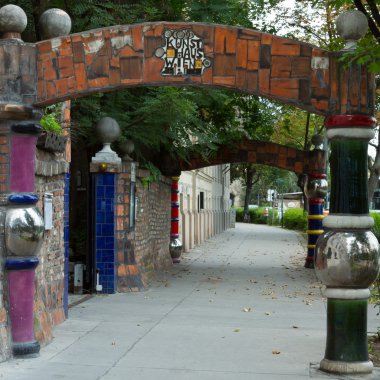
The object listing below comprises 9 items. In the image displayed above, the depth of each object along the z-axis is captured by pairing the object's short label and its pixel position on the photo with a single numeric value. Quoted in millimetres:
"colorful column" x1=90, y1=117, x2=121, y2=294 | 12641
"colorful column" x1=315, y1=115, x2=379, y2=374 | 6941
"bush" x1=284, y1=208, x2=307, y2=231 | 46750
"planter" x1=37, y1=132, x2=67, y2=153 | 8227
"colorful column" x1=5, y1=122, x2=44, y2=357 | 7254
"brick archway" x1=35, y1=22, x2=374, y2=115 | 7254
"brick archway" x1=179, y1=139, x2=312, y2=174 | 17969
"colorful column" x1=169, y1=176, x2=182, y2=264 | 19656
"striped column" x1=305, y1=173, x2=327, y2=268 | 18219
